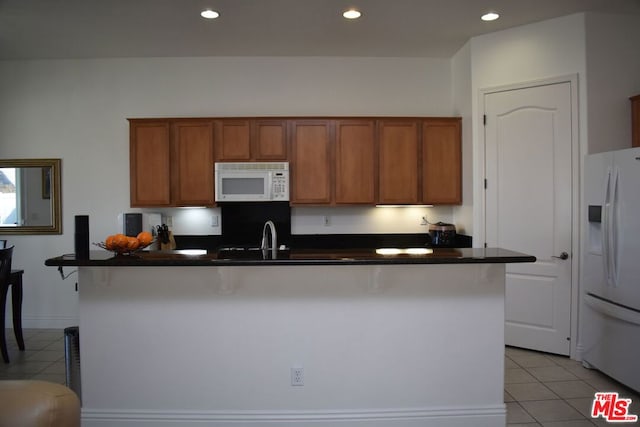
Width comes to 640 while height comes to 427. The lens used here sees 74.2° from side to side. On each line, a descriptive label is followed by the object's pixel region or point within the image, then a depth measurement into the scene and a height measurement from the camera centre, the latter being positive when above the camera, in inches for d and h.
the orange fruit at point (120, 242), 91.7 -6.2
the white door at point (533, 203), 142.5 +2.8
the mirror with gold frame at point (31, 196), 182.1 +7.7
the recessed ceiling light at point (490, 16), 139.2 +64.9
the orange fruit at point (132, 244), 92.6 -6.7
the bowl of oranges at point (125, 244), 91.7 -6.7
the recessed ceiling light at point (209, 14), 135.8 +64.7
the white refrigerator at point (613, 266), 111.0 -15.6
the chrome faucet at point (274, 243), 102.7 -7.7
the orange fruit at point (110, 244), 91.7 -6.7
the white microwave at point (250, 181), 165.6 +12.3
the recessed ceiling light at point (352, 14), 136.6 +64.8
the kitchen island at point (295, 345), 94.6 -29.8
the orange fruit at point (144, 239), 94.5 -5.8
